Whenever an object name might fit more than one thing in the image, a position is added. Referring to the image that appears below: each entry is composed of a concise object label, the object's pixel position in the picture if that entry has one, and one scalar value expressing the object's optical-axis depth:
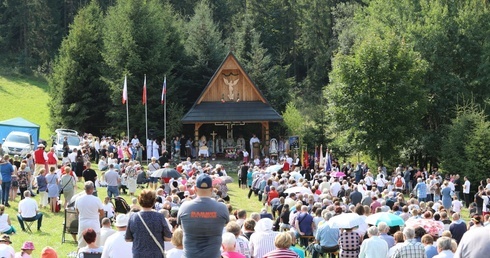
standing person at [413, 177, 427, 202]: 32.44
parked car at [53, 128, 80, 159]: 39.41
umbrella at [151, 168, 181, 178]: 28.01
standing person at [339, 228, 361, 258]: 17.00
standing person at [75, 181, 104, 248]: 15.66
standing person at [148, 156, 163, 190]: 29.78
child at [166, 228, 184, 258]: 11.49
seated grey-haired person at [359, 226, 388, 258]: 14.74
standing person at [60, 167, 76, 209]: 23.27
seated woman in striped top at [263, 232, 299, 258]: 11.81
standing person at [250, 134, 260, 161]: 45.09
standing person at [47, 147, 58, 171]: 29.01
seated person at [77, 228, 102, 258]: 12.24
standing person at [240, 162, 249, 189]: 35.47
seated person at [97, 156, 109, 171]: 31.53
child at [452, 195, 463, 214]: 28.27
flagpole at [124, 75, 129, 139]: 42.54
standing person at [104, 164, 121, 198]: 25.73
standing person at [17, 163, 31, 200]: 25.70
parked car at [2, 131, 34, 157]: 37.66
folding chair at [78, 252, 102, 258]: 12.78
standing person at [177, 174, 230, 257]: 9.02
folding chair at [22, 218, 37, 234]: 20.92
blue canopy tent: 39.69
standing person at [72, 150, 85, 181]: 29.69
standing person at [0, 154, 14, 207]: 24.64
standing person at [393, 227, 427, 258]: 13.72
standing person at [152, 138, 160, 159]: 41.91
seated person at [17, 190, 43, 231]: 20.80
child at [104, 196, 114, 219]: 19.67
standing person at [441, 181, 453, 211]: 30.86
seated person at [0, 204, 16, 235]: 19.03
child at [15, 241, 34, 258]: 13.98
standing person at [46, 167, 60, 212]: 23.80
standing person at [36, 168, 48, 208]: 24.03
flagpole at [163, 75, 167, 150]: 43.80
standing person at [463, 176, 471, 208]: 34.69
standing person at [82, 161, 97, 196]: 25.83
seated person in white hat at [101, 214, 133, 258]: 11.17
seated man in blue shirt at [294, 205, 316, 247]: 19.97
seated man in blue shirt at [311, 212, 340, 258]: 17.86
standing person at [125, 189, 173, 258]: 9.98
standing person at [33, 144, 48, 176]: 28.29
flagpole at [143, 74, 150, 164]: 42.38
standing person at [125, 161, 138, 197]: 29.17
